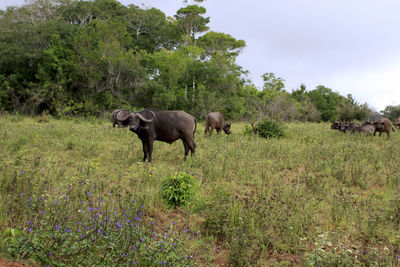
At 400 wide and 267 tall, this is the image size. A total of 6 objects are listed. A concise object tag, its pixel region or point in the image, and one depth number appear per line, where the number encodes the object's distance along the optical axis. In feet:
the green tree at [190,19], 113.80
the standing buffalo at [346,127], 52.50
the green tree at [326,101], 155.43
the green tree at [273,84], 127.34
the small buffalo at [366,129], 46.62
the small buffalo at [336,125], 56.77
